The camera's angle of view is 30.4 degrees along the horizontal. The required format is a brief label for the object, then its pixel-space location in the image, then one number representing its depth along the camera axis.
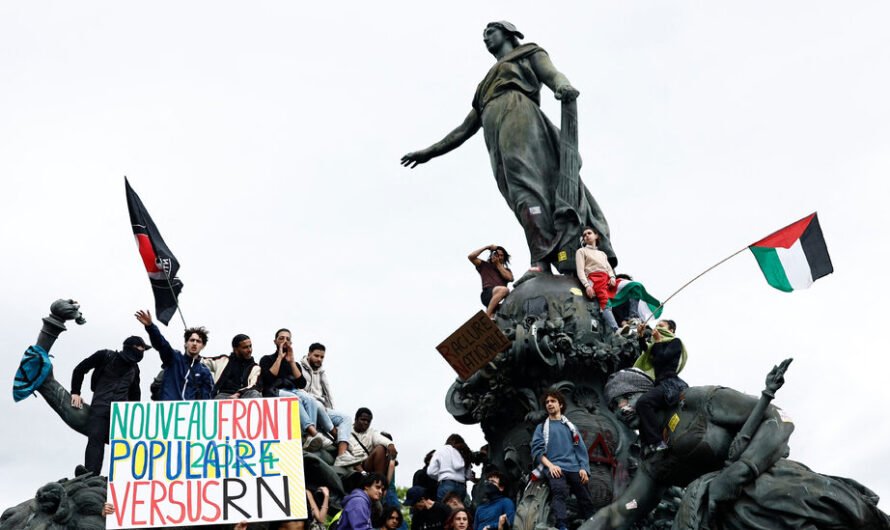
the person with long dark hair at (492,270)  18.39
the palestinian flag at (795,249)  17.72
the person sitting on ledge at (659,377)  13.52
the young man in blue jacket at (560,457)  14.94
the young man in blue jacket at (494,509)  15.15
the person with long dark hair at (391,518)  14.72
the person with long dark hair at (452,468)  16.48
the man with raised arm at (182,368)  15.99
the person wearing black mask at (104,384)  15.77
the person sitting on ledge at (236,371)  16.67
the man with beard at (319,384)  16.91
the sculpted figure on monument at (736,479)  12.47
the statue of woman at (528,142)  18.36
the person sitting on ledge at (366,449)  16.31
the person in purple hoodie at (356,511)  14.27
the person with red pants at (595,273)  17.61
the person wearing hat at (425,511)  15.52
